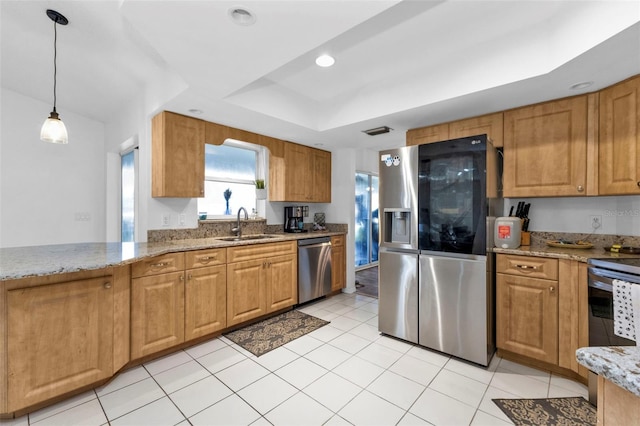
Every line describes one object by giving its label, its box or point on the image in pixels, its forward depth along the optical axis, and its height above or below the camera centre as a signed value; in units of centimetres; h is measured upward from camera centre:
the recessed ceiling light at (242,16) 145 +105
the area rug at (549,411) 169 -128
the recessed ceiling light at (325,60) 231 +129
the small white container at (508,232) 245 -19
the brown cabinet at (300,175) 392 +54
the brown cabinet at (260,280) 290 -78
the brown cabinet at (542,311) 208 -80
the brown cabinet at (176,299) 225 -79
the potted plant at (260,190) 387 +30
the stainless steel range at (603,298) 176 -60
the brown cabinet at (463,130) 270 +86
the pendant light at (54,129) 204 +61
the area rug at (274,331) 266 -128
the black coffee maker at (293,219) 418 -12
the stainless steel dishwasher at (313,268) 364 -78
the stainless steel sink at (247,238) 334 -33
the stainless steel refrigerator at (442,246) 234 -33
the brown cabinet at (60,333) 162 -79
